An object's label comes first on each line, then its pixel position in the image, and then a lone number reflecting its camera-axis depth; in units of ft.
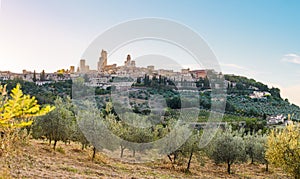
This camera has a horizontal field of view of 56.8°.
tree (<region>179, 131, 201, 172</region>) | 72.38
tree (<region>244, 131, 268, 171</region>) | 90.38
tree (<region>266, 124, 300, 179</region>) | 48.21
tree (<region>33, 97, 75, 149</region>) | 71.56
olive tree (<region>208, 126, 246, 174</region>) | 76.54
